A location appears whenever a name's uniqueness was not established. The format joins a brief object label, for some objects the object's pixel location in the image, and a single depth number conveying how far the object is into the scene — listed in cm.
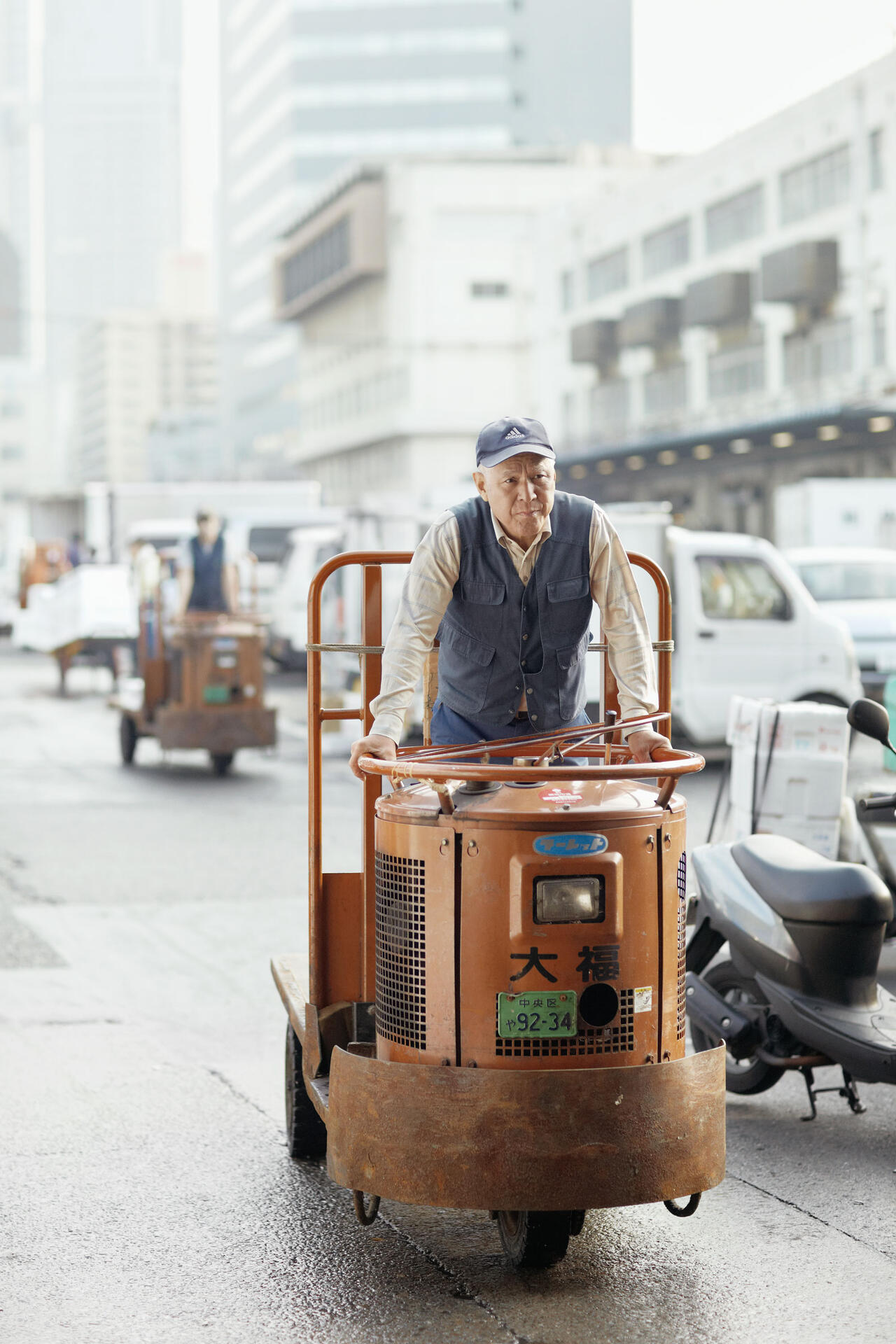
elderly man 439
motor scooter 514
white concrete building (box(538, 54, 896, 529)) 4688
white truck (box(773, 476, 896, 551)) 3175
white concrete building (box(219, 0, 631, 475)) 12912
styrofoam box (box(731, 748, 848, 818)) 754
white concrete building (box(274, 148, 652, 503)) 8412
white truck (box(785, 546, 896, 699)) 1836
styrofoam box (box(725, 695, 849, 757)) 754
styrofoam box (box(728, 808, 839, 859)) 753
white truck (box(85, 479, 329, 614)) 3002
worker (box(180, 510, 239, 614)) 1488
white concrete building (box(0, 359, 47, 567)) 4909
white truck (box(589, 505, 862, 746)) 1491
